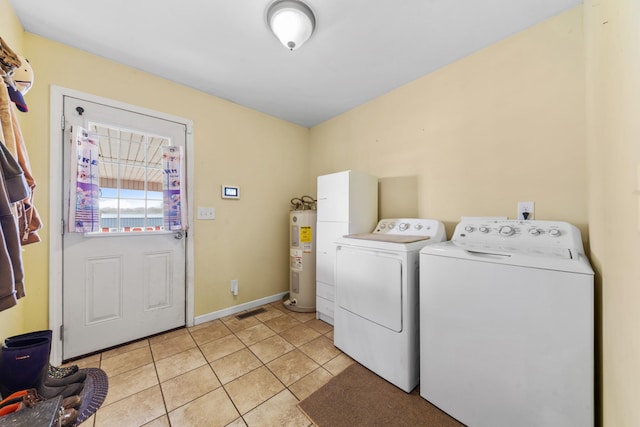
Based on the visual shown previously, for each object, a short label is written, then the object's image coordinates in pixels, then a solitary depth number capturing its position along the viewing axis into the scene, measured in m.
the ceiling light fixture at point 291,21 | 1.38
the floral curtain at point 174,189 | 2.14
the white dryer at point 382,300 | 1.48
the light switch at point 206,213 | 2.37
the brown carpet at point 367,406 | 1.26
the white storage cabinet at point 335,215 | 2.22
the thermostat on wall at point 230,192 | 2.53
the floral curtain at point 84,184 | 1.72
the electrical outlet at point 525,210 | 1.57
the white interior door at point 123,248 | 1.78
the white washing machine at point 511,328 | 0.96
